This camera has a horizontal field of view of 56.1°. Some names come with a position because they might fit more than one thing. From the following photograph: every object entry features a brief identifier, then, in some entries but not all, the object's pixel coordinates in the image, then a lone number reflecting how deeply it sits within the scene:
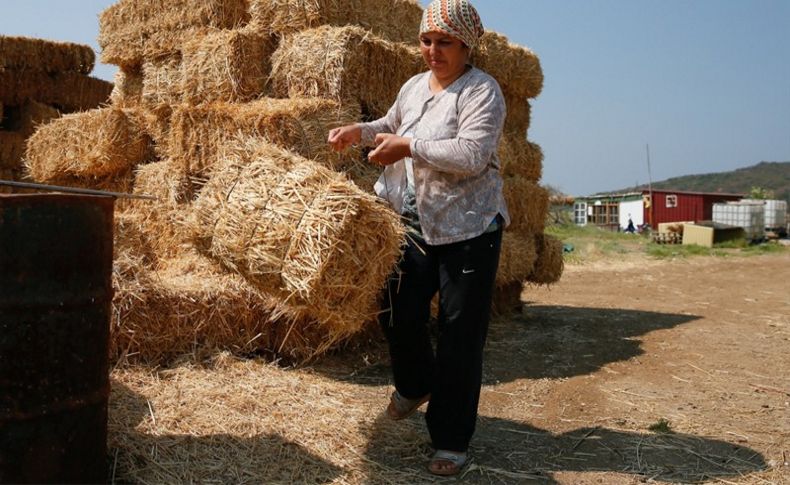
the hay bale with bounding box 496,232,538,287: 7.52
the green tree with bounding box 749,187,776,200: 40.37
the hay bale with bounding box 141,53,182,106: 6.85
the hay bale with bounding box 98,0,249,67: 6.89
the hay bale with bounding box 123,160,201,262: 6.26
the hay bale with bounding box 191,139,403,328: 3.19
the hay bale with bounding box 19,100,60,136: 10.48
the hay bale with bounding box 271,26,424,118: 5.86
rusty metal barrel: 2.72
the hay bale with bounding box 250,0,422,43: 6.18
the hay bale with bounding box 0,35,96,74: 10.38
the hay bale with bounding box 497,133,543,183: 7.93
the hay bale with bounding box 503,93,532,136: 8.26
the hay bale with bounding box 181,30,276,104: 6.26
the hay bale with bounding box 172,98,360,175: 5.50
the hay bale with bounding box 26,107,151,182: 6.77
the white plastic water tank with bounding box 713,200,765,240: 27.86
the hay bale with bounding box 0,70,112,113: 10.41
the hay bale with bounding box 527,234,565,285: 8.44
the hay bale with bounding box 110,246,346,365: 5.04
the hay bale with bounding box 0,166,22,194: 10.27
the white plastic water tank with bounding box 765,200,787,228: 31.42
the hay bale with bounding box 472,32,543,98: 7.53
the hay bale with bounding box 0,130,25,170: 10.28
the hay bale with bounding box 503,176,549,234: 7.87
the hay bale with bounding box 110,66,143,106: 7.75
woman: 3.36
